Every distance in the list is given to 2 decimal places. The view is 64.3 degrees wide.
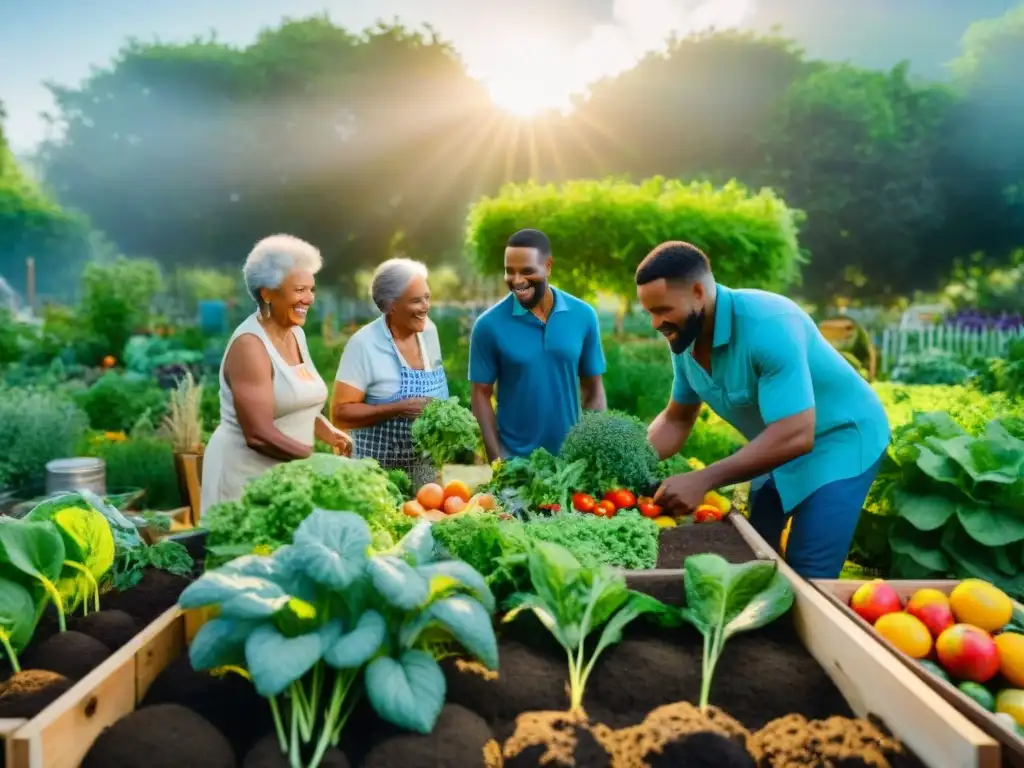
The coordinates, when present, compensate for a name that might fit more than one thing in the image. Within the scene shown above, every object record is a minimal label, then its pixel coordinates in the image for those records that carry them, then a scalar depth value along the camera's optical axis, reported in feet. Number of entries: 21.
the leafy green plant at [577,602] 6.96
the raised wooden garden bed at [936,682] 6.02
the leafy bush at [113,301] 52.90
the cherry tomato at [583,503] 10.61
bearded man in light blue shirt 10.01
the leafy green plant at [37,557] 7.14
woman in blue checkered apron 14.12
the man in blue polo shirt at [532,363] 15.05
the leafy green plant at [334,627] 5.68
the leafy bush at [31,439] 22.98
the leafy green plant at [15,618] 6.79
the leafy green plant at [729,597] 7.19
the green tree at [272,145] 98.43
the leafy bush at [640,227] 34.86
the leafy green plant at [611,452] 11.27
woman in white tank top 11.87
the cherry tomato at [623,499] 10.80
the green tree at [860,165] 87.86
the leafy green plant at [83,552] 7.66
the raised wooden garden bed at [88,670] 5.39
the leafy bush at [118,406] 33.99
